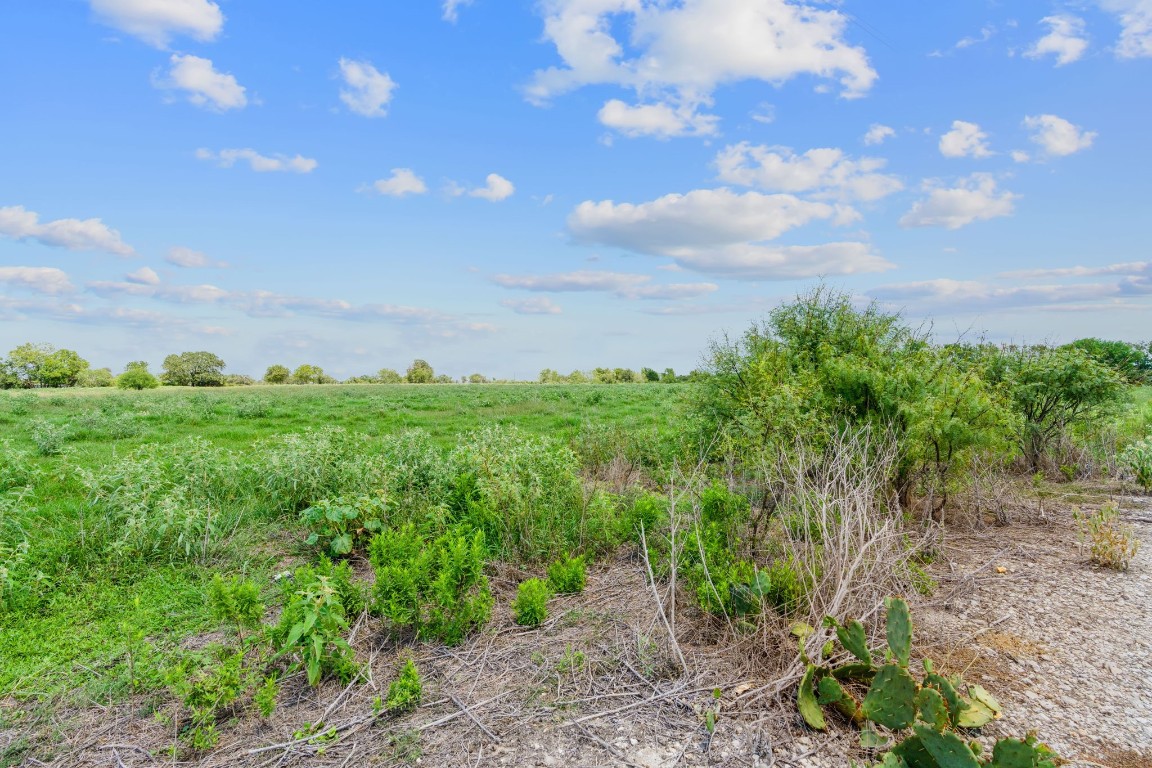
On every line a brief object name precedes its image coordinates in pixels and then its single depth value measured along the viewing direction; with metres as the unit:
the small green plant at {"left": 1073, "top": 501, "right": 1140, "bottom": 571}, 5.93
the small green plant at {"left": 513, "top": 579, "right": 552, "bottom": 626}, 4.46
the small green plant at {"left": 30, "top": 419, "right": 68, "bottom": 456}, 11.69
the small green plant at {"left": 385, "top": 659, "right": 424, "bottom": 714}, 3.45
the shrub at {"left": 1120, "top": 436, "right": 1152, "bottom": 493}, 9.30
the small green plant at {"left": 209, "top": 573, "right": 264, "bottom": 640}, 3.81
